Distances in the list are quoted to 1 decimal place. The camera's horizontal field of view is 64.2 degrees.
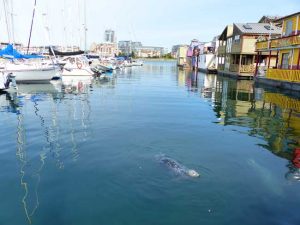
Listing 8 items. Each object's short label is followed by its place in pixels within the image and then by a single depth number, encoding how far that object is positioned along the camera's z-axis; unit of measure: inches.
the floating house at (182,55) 3347.8
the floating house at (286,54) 864.0
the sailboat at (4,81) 730.9
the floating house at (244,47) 1394.4
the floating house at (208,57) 1998.7
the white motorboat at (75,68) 1323.6
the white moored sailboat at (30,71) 995.9
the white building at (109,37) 4986.1
